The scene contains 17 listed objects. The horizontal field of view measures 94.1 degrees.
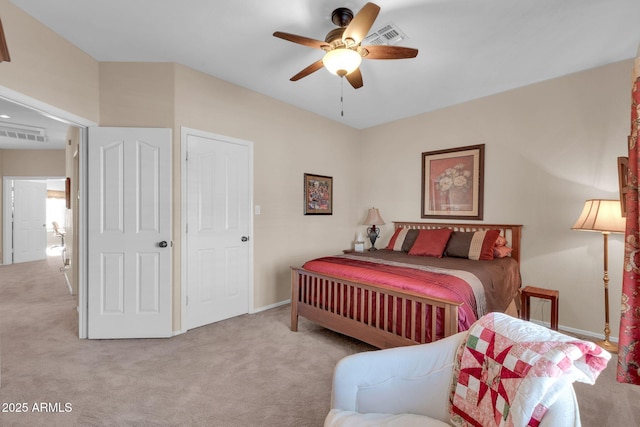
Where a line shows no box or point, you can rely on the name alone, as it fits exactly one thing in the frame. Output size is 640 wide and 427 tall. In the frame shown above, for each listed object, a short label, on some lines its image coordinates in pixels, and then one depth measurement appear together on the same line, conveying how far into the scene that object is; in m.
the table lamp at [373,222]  4.50
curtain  1.13
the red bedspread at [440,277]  2.12
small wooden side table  2.75
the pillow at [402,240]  3.78
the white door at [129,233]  2.76
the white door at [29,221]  6.48
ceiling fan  1.90
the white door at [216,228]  3.05
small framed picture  4.19
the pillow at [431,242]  3.38
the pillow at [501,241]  3.27
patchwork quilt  0.86
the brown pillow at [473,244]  3.15
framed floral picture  3.68
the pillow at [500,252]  3.21
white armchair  1.19
